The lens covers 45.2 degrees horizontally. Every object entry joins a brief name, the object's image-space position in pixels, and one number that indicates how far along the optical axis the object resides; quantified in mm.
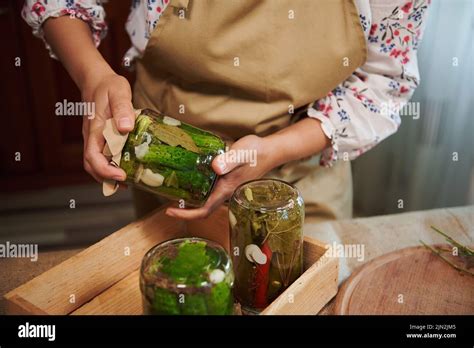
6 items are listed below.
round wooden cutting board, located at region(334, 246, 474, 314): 769
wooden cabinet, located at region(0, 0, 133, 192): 2131
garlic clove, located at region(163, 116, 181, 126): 742
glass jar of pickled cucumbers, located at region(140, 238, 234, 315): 582
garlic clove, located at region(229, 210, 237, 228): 733
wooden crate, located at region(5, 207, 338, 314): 692
